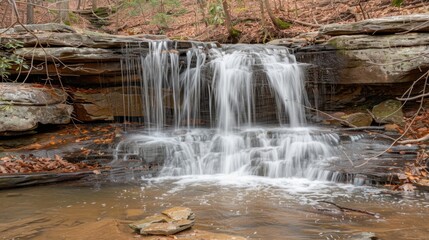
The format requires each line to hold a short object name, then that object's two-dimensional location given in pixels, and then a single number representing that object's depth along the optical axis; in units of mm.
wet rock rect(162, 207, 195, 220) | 4477
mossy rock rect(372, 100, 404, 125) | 9883
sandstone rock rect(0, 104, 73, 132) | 8703
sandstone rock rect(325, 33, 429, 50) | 9586
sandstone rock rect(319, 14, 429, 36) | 9609
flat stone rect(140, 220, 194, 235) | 4117
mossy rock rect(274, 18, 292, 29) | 14756
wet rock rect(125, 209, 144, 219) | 5055
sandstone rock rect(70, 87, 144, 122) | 10742
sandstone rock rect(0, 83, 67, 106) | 9006
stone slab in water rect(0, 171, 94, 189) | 7011
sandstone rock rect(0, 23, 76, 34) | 10309
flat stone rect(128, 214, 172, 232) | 4258
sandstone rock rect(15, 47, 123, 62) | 9461
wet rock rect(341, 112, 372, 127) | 9970
